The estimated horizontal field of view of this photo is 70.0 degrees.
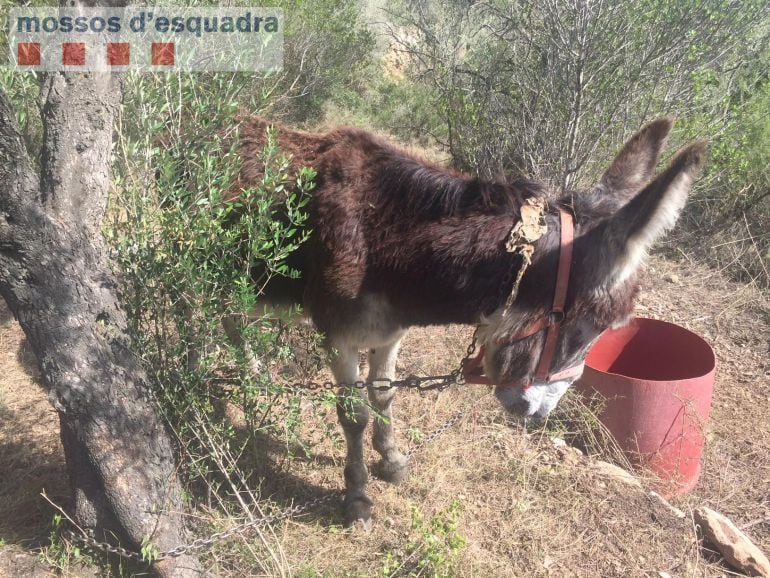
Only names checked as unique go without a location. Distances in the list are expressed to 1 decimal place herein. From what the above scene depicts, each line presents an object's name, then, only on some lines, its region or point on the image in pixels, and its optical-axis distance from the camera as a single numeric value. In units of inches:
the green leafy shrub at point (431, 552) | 92.7
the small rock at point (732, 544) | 108.0
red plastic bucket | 122.3
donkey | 81.9
